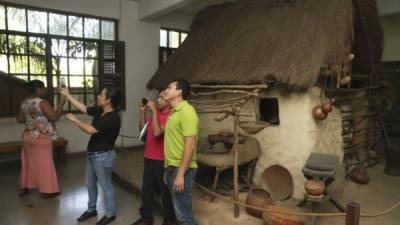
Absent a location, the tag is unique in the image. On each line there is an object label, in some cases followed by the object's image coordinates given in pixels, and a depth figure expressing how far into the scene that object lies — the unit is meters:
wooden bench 5.00
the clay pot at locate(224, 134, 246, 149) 4.16
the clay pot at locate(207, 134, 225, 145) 4.27
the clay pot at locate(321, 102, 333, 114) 3.79
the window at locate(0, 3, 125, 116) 5.37
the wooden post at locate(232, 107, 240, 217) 3.35
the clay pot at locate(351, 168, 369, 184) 4.71
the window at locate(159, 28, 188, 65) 7.23
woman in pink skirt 3.89
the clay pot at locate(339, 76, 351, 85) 4.26
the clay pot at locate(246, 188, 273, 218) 3.41
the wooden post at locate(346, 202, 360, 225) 2.09
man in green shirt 2.50
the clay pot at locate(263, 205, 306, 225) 2.94
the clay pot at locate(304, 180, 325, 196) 3.02
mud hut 3.90
